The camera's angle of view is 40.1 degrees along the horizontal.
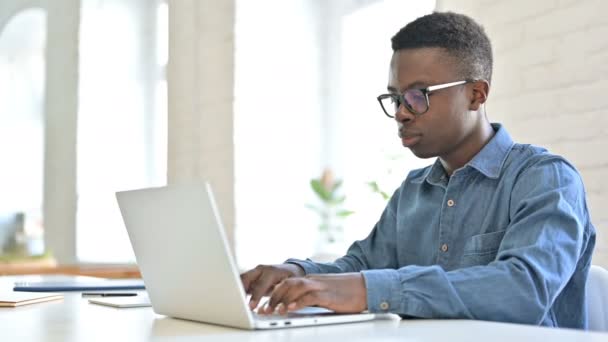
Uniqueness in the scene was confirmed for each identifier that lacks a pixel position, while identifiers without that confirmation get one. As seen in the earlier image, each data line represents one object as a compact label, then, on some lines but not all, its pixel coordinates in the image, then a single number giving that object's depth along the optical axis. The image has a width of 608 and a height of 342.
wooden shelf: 4.16
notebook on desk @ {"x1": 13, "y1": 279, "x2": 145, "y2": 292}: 1.83
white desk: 0.93
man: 1.14
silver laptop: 1.00
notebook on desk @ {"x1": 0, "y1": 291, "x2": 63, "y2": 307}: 1.48
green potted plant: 3.80
